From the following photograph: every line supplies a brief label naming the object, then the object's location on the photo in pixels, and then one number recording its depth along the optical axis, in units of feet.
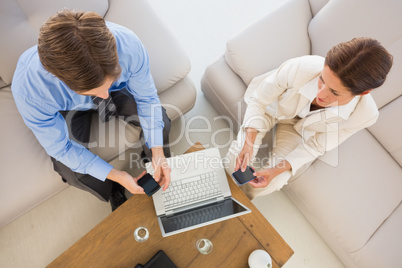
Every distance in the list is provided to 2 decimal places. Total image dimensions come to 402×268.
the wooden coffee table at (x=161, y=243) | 3.64
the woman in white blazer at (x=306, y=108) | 2.95
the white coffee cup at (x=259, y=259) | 3.57
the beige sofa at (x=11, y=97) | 4.24
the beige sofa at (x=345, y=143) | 4.66
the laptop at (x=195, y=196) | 3.59
